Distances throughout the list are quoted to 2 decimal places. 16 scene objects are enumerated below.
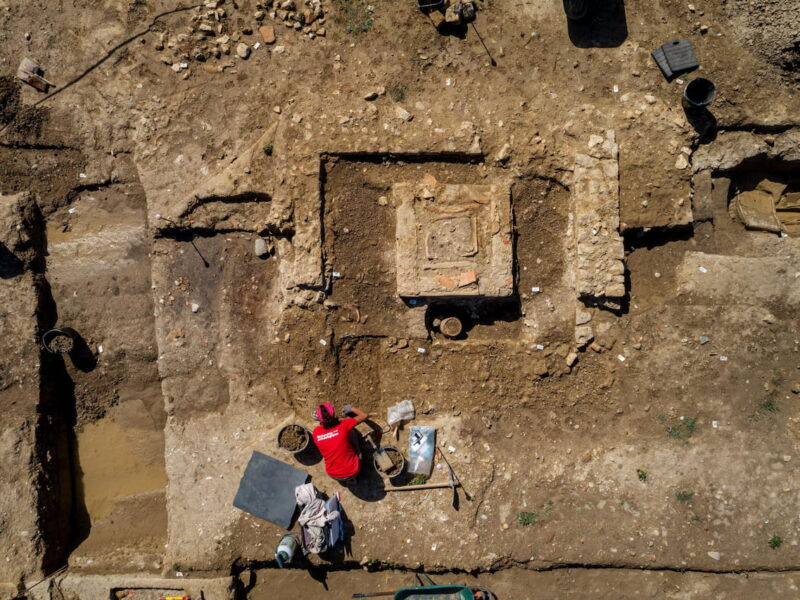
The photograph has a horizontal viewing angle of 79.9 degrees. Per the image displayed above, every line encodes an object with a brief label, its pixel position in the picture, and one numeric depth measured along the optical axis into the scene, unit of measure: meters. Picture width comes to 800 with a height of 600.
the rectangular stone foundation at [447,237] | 5.15
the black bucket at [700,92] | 4.99
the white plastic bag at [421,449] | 5.32
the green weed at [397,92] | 5.32
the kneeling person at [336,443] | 4.98
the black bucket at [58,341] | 5.59
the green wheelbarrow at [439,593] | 5.22
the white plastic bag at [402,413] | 5.39
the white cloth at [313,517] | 5.14
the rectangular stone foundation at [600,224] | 5.12
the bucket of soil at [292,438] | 5.34
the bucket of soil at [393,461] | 5.27
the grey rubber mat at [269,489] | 5.34
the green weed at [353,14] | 5.36
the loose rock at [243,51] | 5.42
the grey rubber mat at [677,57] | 5.13
